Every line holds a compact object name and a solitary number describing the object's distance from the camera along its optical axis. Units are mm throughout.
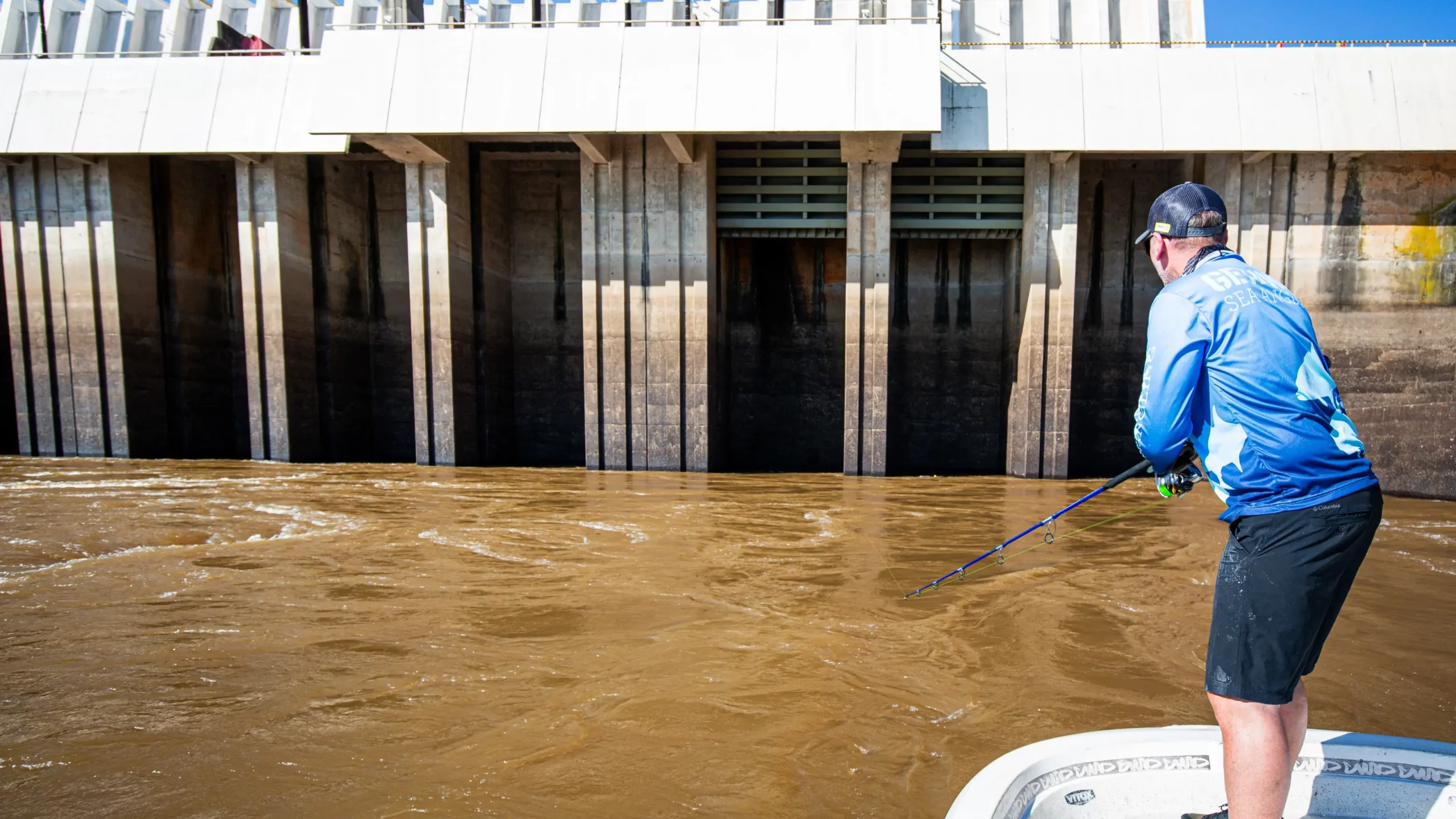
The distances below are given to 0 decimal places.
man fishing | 1677
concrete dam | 11414
